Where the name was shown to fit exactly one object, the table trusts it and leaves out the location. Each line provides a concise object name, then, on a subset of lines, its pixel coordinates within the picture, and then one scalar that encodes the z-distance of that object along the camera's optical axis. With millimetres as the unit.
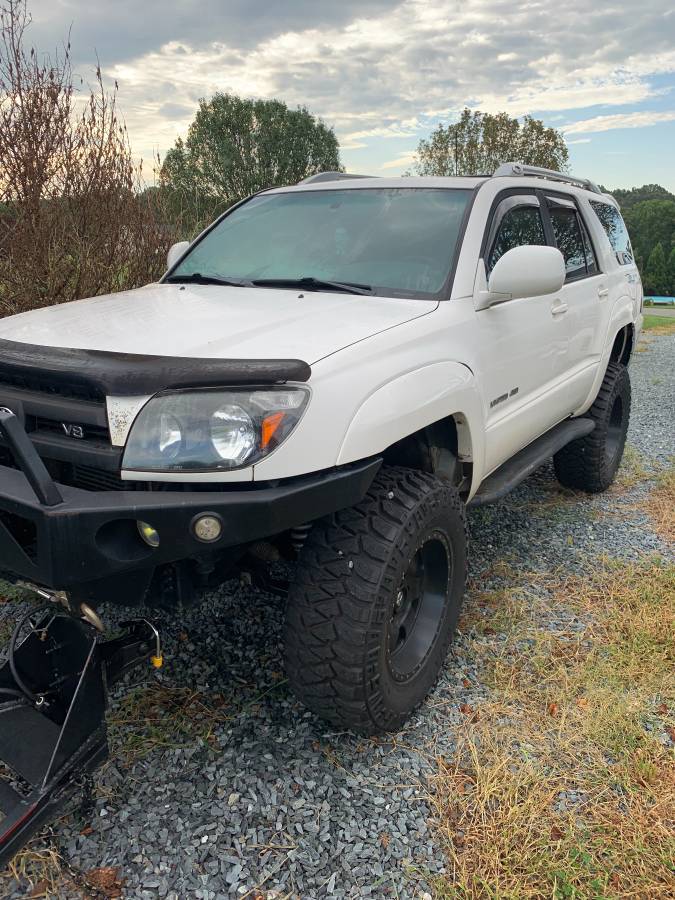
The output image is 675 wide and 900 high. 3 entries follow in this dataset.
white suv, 1712
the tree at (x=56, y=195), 4762
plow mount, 1723
